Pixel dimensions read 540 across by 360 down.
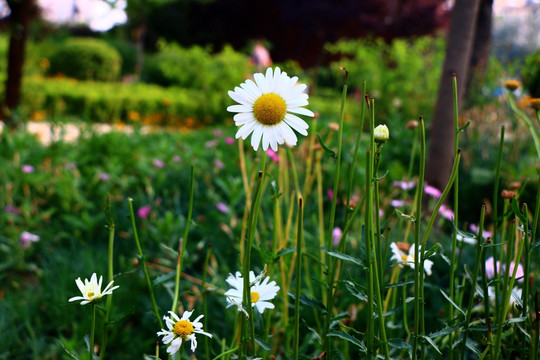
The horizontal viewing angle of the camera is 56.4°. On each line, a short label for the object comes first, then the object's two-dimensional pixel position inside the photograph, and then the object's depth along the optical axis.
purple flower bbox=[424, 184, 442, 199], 1.78
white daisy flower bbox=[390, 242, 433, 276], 0.98
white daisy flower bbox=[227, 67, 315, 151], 0.67
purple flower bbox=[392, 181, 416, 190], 1.60
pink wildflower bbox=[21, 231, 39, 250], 2.04
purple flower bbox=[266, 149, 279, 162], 1.72
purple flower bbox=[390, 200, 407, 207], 1.79
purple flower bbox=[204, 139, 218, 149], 3.30
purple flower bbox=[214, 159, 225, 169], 2.72
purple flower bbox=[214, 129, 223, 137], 3.68
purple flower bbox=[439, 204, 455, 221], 1.74
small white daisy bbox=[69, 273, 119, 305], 0.68
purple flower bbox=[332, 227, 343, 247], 1.84
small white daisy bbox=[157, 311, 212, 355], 0.67
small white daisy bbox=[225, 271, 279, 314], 0.77
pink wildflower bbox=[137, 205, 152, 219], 2.03
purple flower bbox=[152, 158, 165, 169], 2.68
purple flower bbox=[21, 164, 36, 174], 2.45
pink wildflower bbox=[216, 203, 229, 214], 2.10
